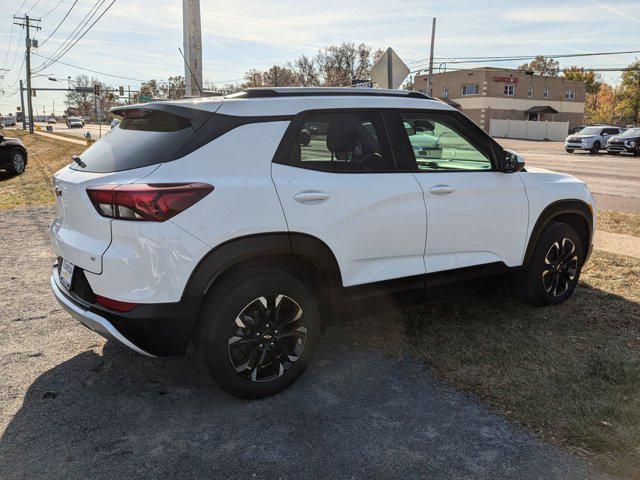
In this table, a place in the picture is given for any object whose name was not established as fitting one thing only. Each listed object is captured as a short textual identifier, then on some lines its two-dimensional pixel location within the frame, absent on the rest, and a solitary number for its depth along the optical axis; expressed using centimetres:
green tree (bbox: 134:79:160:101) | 9011
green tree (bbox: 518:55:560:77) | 9662
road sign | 966
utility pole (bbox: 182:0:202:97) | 1105
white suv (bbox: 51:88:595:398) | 290
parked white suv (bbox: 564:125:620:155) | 3112
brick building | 6588
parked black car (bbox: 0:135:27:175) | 1548
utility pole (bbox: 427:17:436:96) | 4084
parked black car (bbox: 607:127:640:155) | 2847
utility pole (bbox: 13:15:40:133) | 5572
